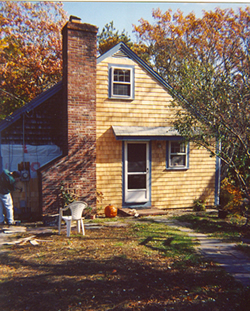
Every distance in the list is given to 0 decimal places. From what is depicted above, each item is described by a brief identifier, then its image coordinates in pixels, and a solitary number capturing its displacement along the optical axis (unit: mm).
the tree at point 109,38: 23141
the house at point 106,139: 9336
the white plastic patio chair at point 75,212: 7176
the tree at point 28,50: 18984
